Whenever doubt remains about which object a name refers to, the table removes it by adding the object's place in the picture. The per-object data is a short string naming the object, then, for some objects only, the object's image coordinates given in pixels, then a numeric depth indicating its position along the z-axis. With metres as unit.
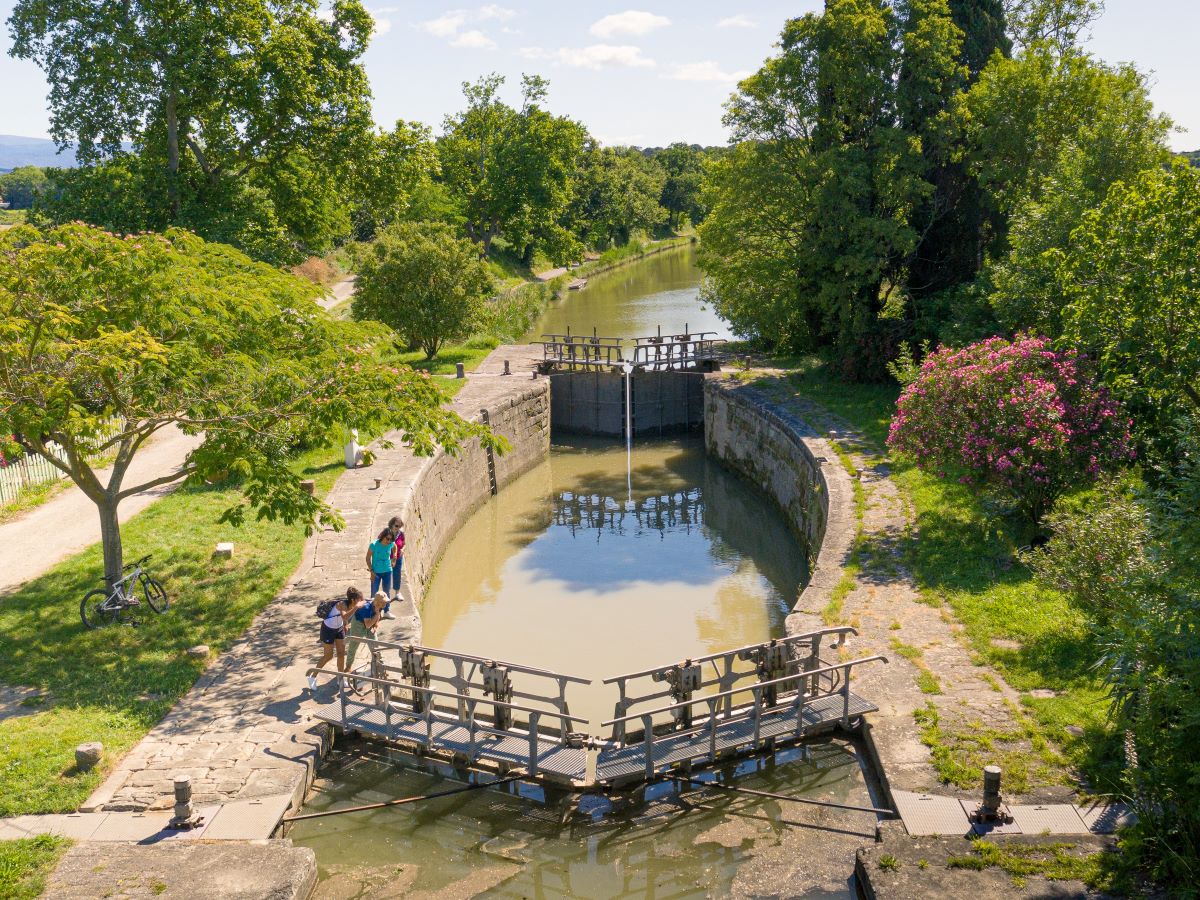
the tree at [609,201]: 64.56
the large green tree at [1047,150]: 17.91
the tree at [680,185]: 89.69
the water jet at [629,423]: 26.55
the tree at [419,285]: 28.34
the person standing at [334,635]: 11.02
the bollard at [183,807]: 8.43
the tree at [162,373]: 10.96
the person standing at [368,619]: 11.94
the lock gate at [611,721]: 10.03
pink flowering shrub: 13.59
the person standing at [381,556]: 12.94
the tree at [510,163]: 45.19
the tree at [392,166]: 24.64
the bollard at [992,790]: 8.33
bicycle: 12.50
